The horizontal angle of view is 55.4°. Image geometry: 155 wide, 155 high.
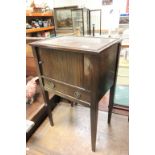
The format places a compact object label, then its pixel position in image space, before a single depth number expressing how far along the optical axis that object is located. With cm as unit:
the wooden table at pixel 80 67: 80
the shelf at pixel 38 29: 248
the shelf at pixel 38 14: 256
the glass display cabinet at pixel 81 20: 334
